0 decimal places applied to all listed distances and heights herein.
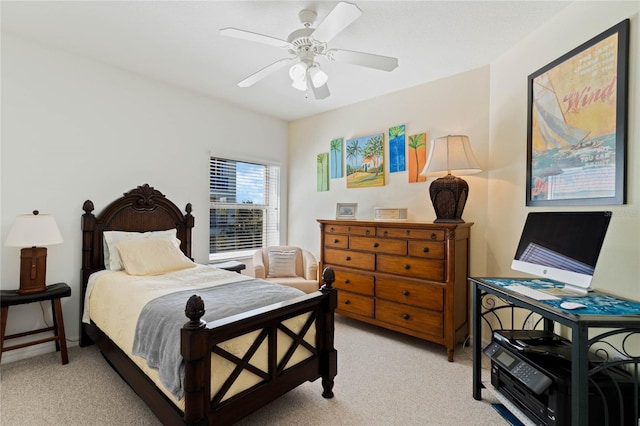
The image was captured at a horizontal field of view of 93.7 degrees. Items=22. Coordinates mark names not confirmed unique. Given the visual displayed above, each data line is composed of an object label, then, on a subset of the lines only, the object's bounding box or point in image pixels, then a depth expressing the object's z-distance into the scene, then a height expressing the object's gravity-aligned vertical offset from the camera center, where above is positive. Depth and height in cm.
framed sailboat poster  175 +58
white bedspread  171 -68
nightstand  230 -79
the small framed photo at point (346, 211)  393 +0
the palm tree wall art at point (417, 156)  333 +63
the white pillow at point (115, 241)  282 -31
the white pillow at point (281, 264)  383 -69
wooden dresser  268 -64
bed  144 -87
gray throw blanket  153 -61
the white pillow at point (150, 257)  268 -45
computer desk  128 -48
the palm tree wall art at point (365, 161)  371 +64
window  404 +4
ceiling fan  186 +108
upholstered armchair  364 -72
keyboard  159 -45
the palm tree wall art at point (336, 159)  414 +73
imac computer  160 -20
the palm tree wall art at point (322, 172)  431 +57
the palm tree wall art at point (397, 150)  351 +73
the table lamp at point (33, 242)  236 -27
